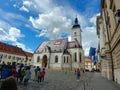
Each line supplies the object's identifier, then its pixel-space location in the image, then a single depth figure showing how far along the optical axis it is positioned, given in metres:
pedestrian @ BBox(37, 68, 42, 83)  9.84
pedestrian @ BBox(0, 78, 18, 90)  1.57
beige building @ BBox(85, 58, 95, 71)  79.08
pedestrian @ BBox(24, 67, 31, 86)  8.14
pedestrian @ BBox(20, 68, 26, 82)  9.11
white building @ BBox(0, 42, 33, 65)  43.28
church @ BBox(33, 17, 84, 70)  40.42
